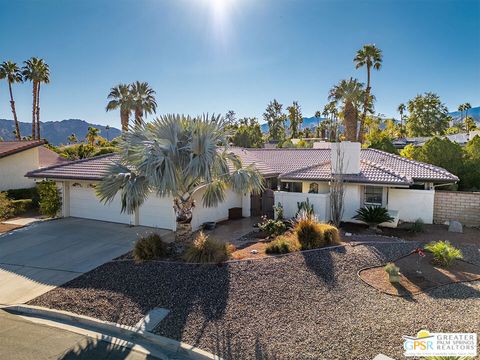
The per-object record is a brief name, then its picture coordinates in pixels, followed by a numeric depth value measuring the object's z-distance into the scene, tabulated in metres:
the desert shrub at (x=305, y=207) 15.58
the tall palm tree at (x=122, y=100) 36.28
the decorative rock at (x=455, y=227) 14.29
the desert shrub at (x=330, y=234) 11.07
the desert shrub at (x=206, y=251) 9.79
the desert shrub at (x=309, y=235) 10.75
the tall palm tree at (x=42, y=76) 43.38
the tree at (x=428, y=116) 65.69
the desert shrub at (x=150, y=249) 10.30
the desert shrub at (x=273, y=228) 13.18
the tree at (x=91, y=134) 60.47
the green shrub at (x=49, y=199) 17.91
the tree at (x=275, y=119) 71.94
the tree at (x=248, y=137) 58.34
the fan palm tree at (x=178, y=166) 9.82
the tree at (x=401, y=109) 92.32
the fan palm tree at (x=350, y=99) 34.09
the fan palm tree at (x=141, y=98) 36.69
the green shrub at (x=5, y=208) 16.99
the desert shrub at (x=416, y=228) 14.14
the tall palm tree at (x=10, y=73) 42.19
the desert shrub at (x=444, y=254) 9.55
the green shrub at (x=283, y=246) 10.55
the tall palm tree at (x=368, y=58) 35.00
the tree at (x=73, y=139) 78.19
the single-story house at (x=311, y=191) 15.55
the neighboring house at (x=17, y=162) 22.90
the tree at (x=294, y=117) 70.37
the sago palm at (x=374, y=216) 14.30
